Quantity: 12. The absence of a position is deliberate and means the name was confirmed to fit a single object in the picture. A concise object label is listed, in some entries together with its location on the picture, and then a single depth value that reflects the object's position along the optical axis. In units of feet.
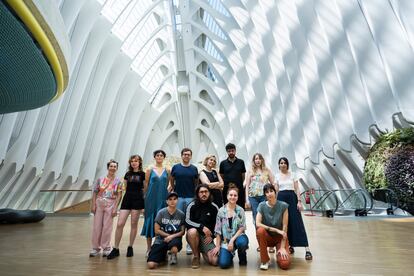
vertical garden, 30.86
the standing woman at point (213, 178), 15.49
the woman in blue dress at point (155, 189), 15.87
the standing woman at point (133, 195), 16.07
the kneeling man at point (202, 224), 13.42
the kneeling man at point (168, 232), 13.35
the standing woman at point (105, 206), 16.17
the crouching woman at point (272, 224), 12.91
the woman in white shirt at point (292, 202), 14.11
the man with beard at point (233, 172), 16.63
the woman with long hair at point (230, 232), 12.95
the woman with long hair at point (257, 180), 16.31
